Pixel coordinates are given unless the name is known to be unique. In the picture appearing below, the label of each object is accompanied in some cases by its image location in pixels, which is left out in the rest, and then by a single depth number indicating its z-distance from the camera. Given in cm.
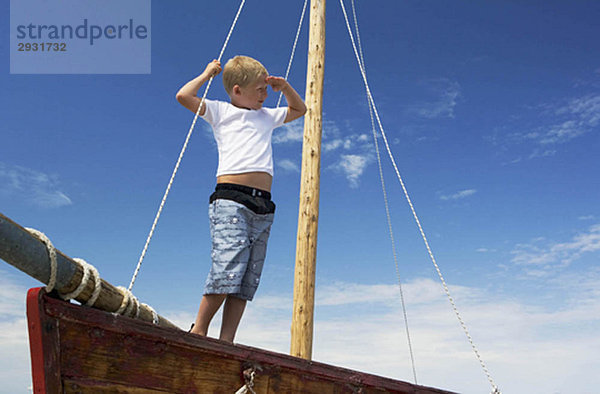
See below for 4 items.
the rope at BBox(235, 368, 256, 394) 264
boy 316
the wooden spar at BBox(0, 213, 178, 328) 195
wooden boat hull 210
